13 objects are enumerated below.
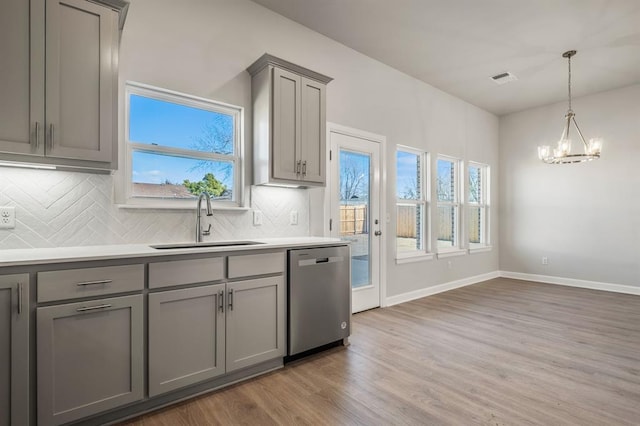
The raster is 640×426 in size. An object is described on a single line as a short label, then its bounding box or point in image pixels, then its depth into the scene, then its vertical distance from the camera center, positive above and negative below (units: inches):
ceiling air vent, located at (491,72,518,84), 186.2 +77.8
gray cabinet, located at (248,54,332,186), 113.0 +32.4
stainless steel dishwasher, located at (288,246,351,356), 103.0 -27.1
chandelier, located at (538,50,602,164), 164.1 +32.3
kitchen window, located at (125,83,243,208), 100.8 +21.3
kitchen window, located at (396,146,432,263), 184.1 +5.7
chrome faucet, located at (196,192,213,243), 102.6 +0.4
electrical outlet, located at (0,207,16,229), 77.8 -0.7
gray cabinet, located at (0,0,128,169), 70.4 +29.6
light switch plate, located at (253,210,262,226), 120.6 -1.2
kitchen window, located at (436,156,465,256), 212.1 +6.3
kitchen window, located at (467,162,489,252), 242.8 +6.8
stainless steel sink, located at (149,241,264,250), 96.1 -9.3
